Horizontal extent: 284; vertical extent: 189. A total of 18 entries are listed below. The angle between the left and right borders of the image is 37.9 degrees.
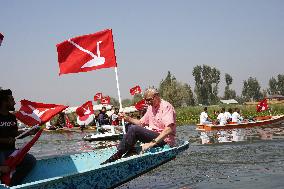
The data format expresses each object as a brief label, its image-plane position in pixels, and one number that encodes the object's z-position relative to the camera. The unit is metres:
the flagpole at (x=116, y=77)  10.60
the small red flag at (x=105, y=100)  35.28
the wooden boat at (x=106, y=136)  24.84
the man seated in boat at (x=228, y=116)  31.74
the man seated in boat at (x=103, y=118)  28.10
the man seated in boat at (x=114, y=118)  29.59
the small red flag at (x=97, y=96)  40.03
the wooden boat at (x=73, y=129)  40.34
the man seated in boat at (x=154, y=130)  8.86
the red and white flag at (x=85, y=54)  10.50
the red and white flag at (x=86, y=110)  27.12
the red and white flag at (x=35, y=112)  8.60
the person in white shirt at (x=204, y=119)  31.19
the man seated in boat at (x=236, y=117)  31.42
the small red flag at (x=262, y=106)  36.78
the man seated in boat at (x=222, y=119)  30.82
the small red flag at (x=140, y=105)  22.97
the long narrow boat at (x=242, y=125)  30.36
